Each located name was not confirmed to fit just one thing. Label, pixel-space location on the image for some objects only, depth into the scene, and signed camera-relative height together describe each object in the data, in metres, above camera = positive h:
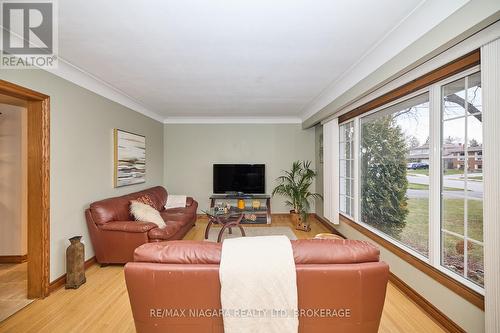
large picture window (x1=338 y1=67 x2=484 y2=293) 1.97 -0.10
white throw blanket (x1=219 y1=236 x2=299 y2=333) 1.33 -0.73
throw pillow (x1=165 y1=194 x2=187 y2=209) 5.05 -0.77
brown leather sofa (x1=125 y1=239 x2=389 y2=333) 1.36 -0.71
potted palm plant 5.39 -0.59
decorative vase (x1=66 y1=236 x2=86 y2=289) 2.74 -1.14
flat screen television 6.00 -0.30
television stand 5.50 -0.95
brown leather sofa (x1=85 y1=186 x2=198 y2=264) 3.19 -0.92
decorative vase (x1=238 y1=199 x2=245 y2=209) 5.63 -0.92
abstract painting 3.99 +0.16
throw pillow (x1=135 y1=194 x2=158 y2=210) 4.17 -0.61
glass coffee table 4.29 -0.97
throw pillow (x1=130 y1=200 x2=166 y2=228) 3.56 -0.74
